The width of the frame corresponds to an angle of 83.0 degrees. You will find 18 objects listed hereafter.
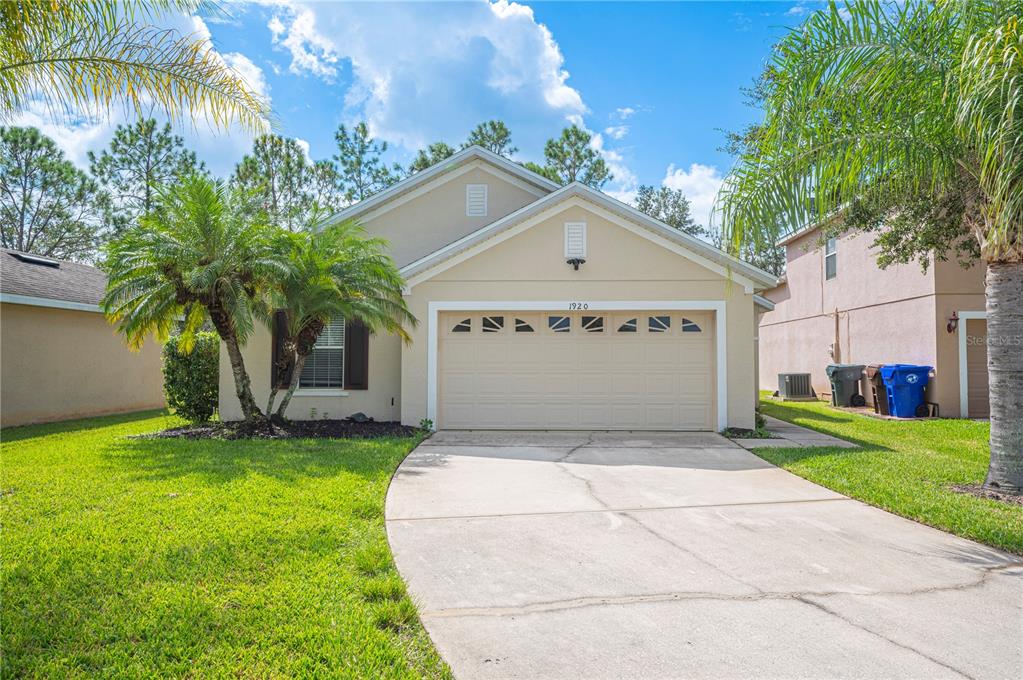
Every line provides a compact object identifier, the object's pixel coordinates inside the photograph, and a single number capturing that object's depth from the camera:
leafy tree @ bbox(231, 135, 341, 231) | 24.80
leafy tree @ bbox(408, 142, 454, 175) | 27.17
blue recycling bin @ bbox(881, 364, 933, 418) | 13.45
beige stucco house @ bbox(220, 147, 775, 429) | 10.60
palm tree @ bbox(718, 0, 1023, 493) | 5.73
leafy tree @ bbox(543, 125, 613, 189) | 28.02
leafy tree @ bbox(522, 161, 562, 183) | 22.91
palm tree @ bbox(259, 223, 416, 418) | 9.57
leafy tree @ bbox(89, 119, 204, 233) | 25.16
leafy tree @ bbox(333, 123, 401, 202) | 27.56
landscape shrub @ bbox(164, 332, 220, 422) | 11.69
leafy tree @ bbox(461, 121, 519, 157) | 28.86
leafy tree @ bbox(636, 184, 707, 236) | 37.36
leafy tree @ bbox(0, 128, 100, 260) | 24.02
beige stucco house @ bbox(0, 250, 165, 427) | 11.60
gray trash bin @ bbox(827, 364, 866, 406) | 15.81
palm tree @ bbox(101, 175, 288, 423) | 9.05
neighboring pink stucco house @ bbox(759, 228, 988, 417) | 13.40
